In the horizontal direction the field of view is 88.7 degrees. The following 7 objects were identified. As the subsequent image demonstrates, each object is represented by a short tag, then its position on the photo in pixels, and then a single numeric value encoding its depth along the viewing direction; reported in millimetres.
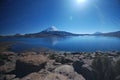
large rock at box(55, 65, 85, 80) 2703
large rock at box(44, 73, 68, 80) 2301
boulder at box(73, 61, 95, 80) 2942
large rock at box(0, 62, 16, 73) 3785
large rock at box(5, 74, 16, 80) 3125
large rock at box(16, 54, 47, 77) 3286
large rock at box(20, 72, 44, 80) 2389
